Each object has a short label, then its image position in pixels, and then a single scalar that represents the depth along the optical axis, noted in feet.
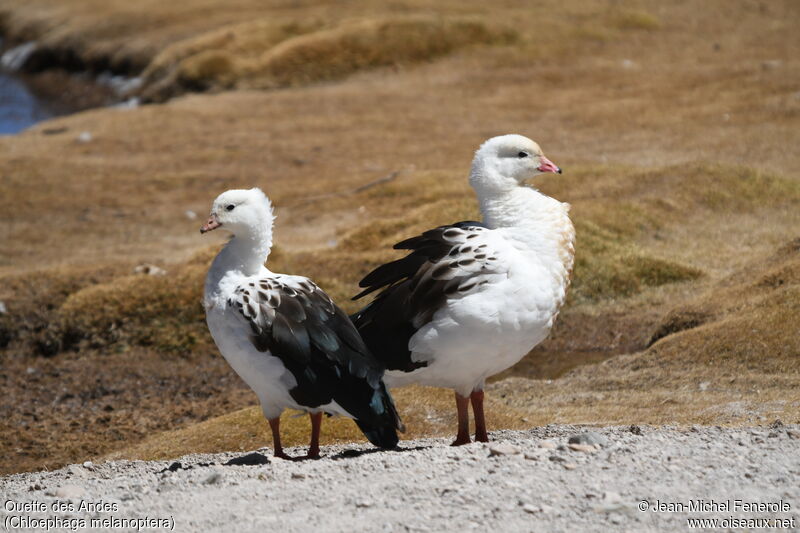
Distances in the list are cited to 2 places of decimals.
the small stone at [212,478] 54.44
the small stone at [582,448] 55.67
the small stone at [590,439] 57.41
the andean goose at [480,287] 61.05
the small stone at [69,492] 56.29
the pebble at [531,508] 47.57
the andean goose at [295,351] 60.70
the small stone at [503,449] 55.57
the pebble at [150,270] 123.03
